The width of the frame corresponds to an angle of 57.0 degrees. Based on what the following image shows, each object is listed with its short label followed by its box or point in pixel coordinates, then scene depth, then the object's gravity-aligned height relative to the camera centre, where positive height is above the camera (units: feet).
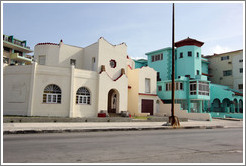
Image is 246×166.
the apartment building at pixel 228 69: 146.30 +26.24
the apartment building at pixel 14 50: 150.61 +37.91
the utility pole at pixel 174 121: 60.85 -3.78
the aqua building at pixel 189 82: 112.78 +12.66
